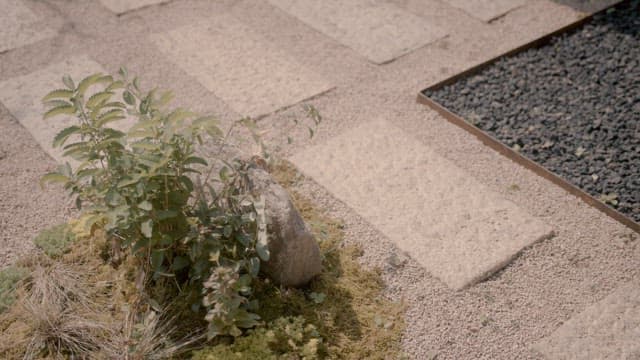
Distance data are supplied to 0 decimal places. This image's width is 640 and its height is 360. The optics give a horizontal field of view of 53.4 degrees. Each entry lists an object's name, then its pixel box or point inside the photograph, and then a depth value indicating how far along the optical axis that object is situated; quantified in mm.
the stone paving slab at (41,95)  4367
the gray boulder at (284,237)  3080
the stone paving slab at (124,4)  5703
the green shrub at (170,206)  2836
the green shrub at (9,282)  3213
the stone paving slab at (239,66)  4820
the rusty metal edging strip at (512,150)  3994
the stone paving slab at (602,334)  3236
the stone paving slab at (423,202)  3703
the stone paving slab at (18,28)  5230
